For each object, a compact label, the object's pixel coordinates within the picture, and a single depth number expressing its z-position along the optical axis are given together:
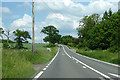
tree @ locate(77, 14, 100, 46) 86.62
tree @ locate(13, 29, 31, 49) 75.78
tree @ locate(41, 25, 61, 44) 114.39
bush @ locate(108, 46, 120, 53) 37.65
